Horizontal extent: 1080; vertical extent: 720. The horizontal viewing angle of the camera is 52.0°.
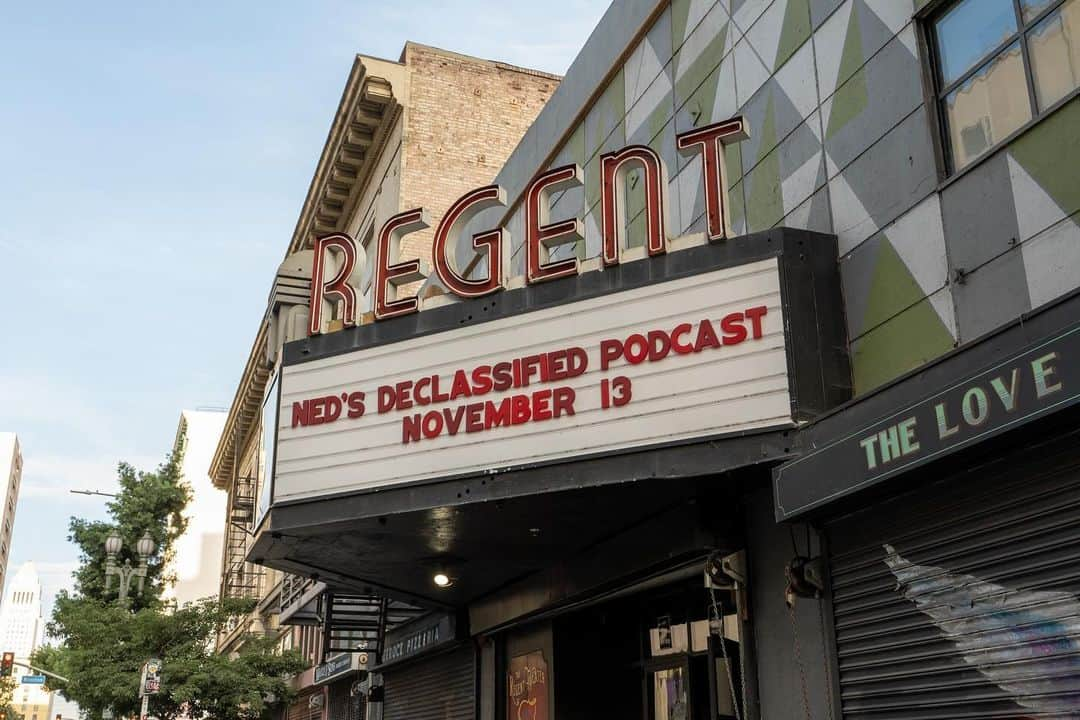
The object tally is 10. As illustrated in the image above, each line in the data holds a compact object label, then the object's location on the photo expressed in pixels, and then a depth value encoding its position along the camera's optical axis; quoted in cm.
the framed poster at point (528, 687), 1700
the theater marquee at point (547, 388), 1035
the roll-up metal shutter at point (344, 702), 2761
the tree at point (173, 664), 2758
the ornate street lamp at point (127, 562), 3441
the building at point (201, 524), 10012
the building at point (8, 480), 16138
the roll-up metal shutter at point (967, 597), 762
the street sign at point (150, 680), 2381
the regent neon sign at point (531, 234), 1108
